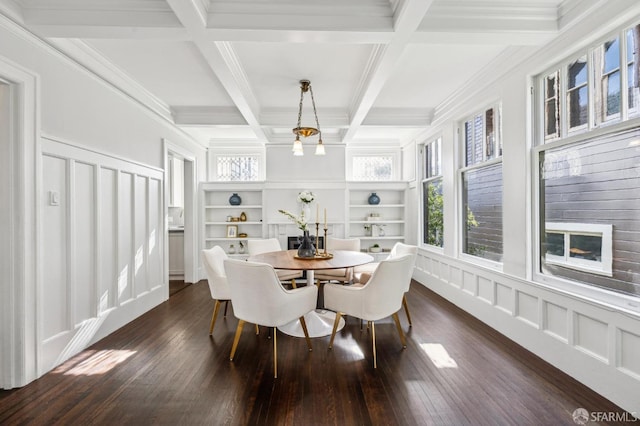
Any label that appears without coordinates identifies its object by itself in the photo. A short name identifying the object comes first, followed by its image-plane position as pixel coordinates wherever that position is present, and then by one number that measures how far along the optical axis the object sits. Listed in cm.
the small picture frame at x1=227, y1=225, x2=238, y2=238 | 590
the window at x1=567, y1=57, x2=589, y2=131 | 227
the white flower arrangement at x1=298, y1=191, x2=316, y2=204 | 388
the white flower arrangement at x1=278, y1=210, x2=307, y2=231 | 330
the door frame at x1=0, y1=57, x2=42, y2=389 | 216
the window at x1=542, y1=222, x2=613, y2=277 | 211
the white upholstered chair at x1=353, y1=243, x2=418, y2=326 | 332
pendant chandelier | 325
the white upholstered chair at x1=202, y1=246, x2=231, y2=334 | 299
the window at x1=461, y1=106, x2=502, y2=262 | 330
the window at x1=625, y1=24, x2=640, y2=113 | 191
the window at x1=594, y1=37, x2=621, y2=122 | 204
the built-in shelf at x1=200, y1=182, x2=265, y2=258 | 596
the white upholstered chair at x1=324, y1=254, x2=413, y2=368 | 248
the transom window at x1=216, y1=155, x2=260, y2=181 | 616
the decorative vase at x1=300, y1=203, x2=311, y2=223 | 573
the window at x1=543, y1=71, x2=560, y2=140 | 251
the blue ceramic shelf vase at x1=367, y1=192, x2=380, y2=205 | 593
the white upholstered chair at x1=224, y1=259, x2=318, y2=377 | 229
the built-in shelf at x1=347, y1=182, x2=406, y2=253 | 600
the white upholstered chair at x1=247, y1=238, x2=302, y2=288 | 385
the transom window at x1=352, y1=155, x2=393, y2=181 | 629
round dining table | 280
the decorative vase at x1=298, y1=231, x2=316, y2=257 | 326
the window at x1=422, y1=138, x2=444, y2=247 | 473
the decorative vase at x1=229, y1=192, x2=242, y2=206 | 584
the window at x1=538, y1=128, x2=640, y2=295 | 194
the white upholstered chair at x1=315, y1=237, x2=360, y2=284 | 382
